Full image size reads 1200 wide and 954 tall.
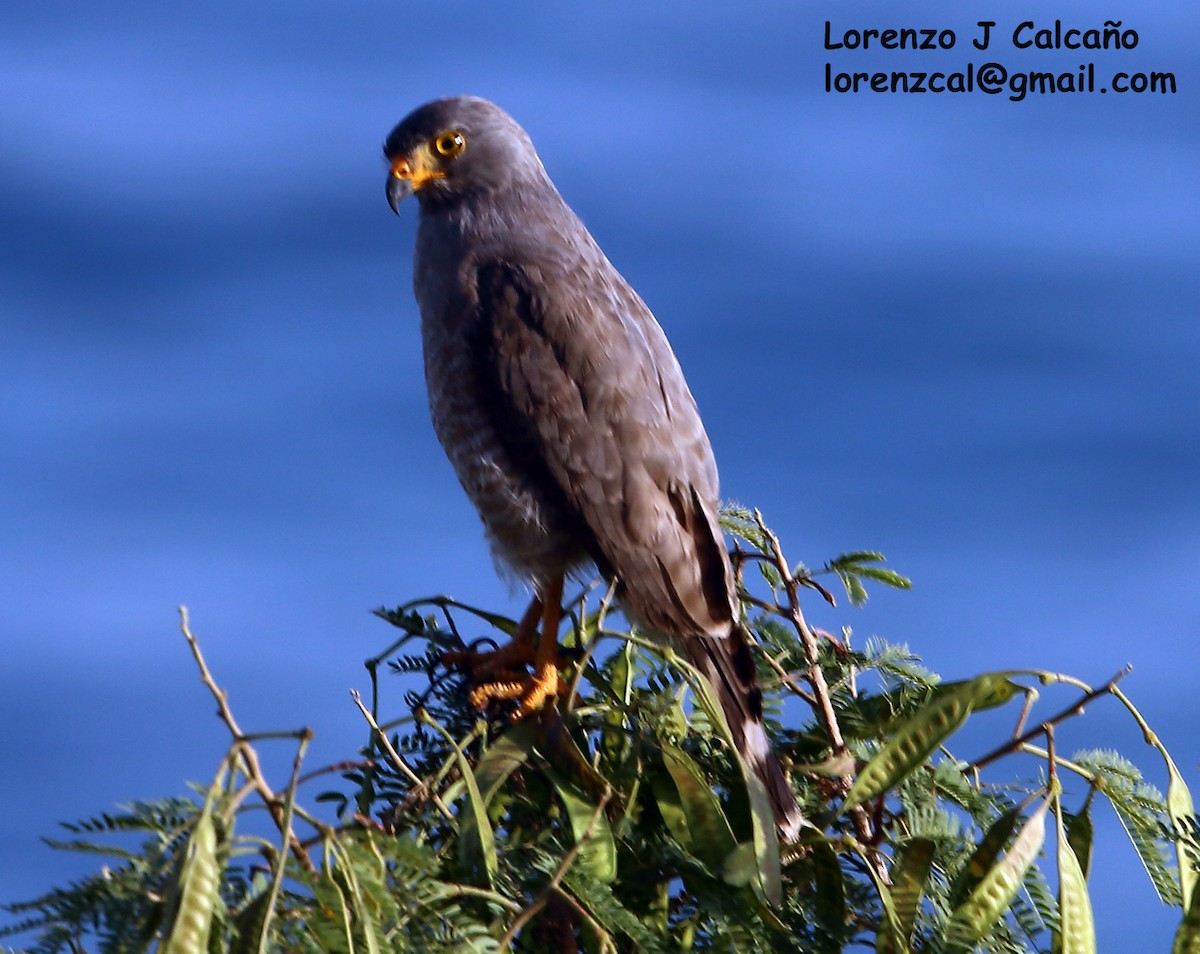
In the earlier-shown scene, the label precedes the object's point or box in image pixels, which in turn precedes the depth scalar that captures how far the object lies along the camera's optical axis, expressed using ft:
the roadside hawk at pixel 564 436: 33.04
